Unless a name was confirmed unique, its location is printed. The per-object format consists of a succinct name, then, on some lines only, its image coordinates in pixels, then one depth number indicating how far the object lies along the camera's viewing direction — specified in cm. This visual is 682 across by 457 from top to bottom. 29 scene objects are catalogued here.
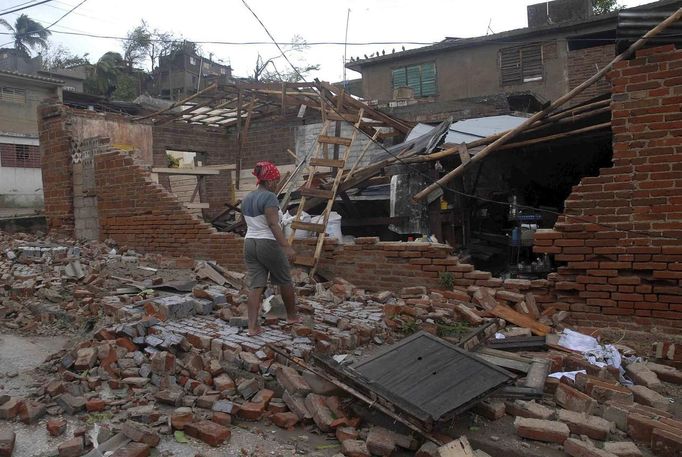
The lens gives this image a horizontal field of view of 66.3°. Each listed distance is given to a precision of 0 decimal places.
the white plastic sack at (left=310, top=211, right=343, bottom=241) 779
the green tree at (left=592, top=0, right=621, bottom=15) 2186
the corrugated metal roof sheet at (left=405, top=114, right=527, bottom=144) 750
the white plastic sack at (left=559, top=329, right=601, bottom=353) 500
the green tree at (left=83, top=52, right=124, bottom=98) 3344
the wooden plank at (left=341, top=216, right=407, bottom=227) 758
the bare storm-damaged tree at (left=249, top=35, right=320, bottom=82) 2940
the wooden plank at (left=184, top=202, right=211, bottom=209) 1108
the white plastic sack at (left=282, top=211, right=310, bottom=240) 786
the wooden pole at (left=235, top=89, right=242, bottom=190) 1127
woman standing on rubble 483
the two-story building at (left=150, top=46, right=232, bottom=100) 3784
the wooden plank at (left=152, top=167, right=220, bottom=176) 1016
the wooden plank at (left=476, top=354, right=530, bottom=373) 429
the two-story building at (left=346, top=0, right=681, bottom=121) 1661
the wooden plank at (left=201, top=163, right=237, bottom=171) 1204
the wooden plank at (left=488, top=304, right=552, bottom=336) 543
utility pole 1906
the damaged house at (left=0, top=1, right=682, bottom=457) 353
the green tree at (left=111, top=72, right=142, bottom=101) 3462
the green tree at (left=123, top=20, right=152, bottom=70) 3803
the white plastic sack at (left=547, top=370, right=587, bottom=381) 432
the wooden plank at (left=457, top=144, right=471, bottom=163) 672
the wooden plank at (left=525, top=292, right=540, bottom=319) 568
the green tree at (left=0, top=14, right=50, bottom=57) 3778
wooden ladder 745
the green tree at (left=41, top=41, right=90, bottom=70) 3812
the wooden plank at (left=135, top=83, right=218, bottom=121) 1106
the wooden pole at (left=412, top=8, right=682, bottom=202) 489
